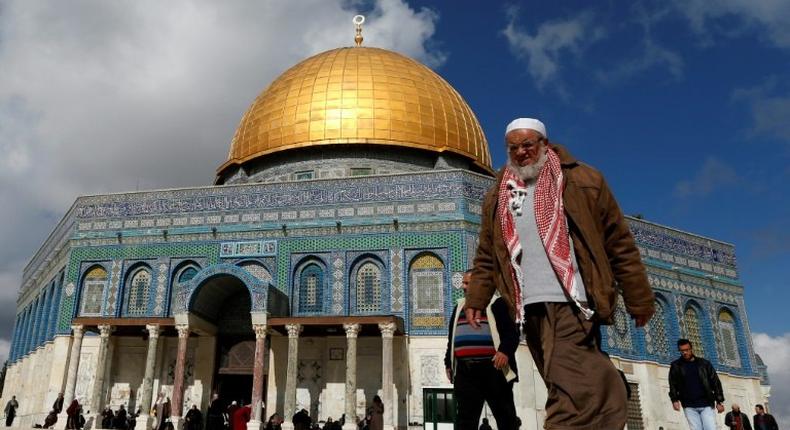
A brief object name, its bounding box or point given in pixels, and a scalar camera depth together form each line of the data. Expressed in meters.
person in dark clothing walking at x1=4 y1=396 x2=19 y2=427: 19.70
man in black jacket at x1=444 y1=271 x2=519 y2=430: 4.45
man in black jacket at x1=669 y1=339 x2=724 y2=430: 5.97
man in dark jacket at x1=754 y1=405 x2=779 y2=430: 10.66
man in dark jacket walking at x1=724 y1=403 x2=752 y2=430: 9.49
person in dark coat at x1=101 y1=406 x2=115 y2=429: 16.95
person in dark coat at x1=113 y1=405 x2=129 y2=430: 16.77
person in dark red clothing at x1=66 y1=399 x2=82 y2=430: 16.11
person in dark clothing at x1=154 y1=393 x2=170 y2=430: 16.37
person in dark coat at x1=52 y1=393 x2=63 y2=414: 16.48
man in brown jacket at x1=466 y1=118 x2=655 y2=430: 2.63
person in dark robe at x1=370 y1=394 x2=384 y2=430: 14.88
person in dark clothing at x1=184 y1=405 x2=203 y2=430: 15.12
